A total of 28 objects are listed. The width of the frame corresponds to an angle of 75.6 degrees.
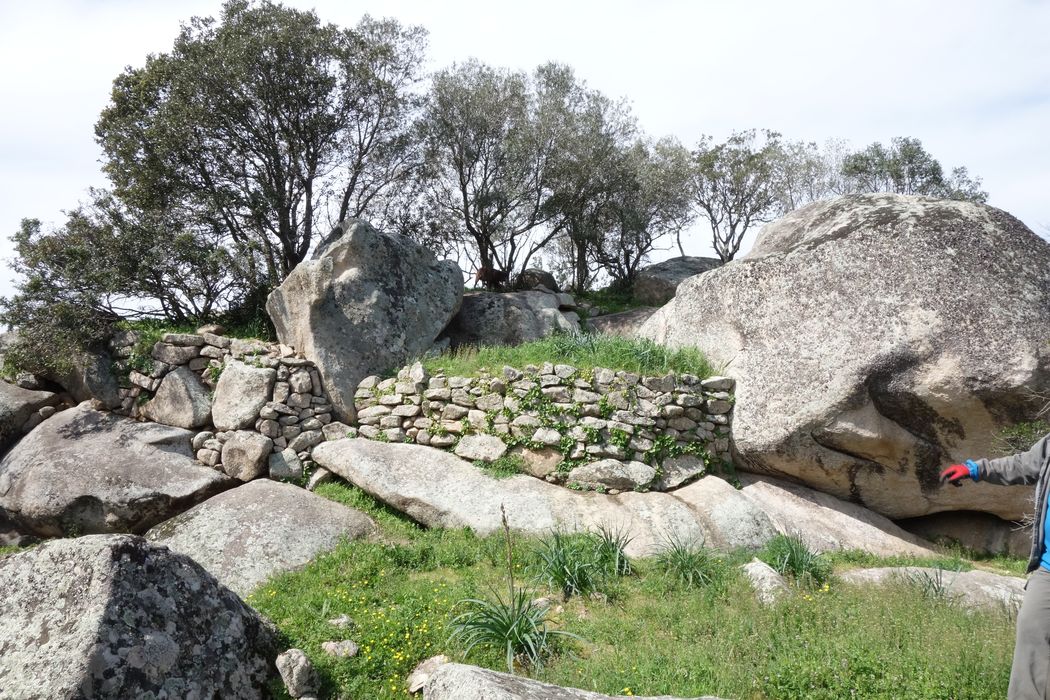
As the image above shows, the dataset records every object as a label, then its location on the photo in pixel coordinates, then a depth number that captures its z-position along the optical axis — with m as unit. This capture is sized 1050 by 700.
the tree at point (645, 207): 23.66
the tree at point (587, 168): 21.03
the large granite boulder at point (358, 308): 12.55
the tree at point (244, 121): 14.72
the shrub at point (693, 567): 7.66
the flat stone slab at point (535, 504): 10.01
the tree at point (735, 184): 25.77
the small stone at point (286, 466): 11.51
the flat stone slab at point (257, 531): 9.05
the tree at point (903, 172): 29.53
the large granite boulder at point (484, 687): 3.79
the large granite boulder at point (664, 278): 21.92
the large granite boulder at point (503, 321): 16.09
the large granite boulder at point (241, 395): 11.84
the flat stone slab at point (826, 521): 10.62
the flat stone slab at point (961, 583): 7.42
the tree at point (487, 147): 19.80
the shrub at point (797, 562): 8.11
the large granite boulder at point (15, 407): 12.46
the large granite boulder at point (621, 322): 18.48
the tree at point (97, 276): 12.23
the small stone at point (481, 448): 11.20
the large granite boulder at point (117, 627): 4.45
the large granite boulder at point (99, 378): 12.34
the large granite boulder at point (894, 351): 10.40
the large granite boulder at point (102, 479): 10.95
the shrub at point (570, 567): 7.60
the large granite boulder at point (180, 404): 12.12
